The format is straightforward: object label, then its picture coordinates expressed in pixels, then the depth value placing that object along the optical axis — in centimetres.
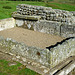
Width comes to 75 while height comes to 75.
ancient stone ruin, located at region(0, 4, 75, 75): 441
